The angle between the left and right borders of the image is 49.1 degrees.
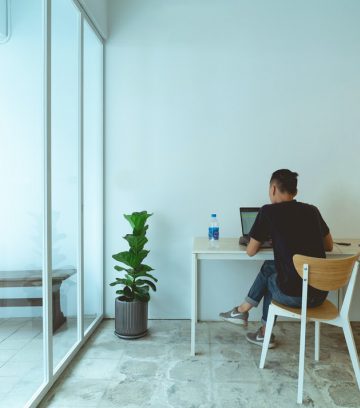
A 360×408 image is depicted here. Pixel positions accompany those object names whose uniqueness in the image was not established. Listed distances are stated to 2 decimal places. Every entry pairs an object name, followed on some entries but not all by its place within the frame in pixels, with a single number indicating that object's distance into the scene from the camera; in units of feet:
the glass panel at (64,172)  8.10
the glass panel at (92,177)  10.54
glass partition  6.09
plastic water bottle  10.39
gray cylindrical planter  10.50
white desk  9.32
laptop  10.91
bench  5.98
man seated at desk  8.21
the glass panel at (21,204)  5.96
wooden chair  7.56
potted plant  10.52
